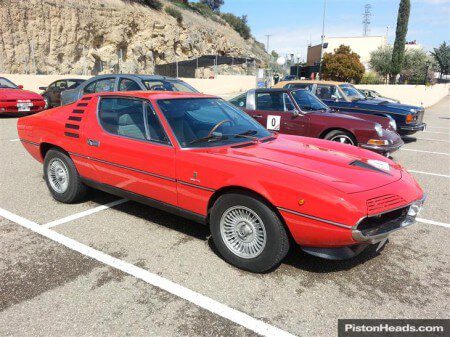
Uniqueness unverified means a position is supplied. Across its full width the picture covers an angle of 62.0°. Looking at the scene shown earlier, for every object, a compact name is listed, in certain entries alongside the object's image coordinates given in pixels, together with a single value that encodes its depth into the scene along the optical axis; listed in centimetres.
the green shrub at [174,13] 4019
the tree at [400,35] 3416
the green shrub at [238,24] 6341
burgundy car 684
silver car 802
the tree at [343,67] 3731
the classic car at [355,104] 953
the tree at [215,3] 6934
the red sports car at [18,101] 1200
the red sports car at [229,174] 277
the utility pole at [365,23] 8869
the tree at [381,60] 4316
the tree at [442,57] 6118
